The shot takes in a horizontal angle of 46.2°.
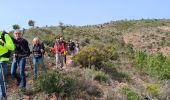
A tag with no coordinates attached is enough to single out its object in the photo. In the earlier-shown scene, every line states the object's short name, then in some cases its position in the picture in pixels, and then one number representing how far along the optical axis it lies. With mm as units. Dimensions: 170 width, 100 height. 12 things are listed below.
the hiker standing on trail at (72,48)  11740
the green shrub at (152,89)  7027
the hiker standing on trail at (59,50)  8149
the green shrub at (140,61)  10737
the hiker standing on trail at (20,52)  5444
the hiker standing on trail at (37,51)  6379
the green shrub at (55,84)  5699
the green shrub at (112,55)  11735
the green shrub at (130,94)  6282
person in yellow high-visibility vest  4739
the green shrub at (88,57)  8550
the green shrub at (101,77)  7312
